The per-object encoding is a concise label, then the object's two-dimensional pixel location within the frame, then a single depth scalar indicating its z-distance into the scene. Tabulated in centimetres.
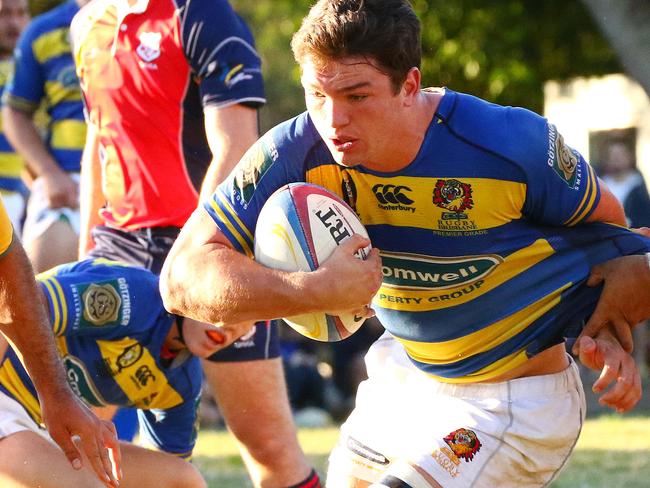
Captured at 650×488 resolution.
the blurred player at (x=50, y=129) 1419
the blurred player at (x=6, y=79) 1806
